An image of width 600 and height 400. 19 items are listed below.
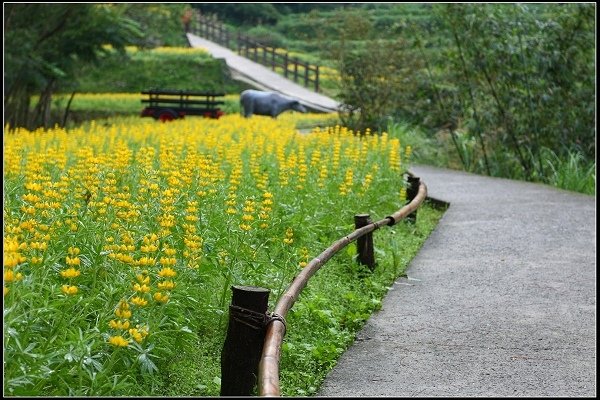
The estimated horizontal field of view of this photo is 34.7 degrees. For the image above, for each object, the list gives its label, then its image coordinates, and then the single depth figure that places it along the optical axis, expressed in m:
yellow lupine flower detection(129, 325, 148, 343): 3.71
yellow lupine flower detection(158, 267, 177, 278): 4.09
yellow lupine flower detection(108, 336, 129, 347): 3.63
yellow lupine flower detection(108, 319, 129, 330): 3.69
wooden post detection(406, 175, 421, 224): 10.62
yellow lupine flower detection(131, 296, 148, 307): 3.85
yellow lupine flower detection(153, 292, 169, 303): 4.00
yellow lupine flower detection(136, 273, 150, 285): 4.04
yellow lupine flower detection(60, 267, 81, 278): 3.85
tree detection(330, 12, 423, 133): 21.19
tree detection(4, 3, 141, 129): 20.02
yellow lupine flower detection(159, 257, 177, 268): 4.24
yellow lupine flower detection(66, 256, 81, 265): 3.97
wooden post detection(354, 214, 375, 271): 7.46
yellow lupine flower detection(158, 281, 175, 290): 4.02
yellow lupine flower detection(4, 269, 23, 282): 3.61
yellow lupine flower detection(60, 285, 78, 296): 3.77
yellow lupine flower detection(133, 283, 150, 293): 3.92
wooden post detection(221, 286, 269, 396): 4.25
